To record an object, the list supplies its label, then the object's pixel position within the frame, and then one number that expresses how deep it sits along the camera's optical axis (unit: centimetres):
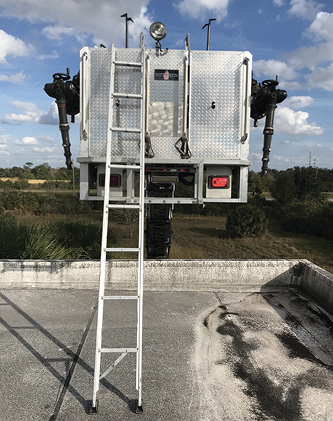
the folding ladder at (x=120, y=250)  252
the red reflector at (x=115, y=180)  456
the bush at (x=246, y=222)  1670
